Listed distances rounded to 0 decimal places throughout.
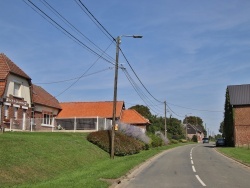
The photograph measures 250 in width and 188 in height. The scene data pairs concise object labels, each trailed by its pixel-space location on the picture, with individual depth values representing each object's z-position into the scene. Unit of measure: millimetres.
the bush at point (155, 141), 49138
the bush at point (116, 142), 28859
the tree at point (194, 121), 173938
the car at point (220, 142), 62334
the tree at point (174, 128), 109438
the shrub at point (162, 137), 60881
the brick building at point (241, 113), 56188
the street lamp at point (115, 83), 26047
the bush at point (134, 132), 36997
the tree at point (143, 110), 106638
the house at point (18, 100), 36250
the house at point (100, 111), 58044
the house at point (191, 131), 144125
